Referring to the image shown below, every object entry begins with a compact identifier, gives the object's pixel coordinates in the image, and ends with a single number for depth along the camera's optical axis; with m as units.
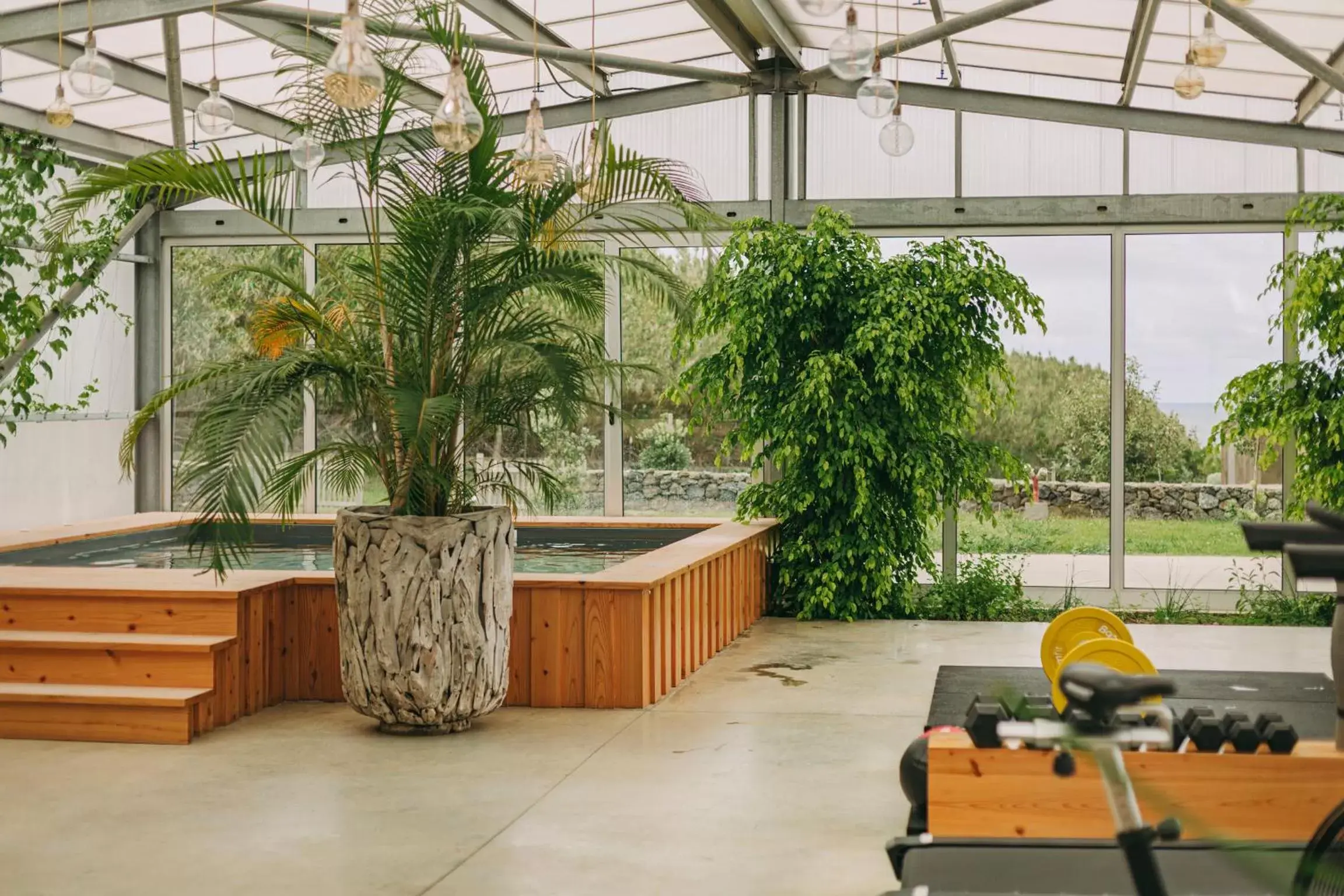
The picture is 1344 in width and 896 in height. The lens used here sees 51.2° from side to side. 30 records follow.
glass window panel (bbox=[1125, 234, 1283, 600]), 10.02
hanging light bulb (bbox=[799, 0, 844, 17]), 4.57
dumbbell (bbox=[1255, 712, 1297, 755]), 3.36
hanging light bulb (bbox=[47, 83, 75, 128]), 5.81
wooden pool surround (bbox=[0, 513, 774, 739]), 5.99
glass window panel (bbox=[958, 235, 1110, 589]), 10.17
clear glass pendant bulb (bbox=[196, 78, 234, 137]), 6.51
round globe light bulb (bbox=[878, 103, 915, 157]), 6.19
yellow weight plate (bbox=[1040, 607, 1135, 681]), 5.22
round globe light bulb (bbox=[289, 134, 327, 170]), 6.43
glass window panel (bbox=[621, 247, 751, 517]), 10.72
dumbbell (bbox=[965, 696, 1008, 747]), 3.28
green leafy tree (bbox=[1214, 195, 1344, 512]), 8.59
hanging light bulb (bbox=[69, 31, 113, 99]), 5.09
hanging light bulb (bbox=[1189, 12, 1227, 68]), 4.99
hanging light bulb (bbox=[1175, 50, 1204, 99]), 5.56
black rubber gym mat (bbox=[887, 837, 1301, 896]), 2.93
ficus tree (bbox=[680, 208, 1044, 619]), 8.90
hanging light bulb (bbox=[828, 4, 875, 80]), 5.09
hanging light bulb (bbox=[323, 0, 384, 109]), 4.02
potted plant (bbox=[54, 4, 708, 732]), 5.48
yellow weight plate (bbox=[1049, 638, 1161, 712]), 4.00
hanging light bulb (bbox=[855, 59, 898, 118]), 5.61
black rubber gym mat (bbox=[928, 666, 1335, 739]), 4.96
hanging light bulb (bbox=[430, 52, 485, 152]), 4.40
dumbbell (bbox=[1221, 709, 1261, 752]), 3.39
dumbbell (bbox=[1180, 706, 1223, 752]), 3.41
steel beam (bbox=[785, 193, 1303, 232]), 9.97
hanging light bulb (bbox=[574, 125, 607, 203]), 5.85
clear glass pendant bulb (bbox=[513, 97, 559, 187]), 5.13
